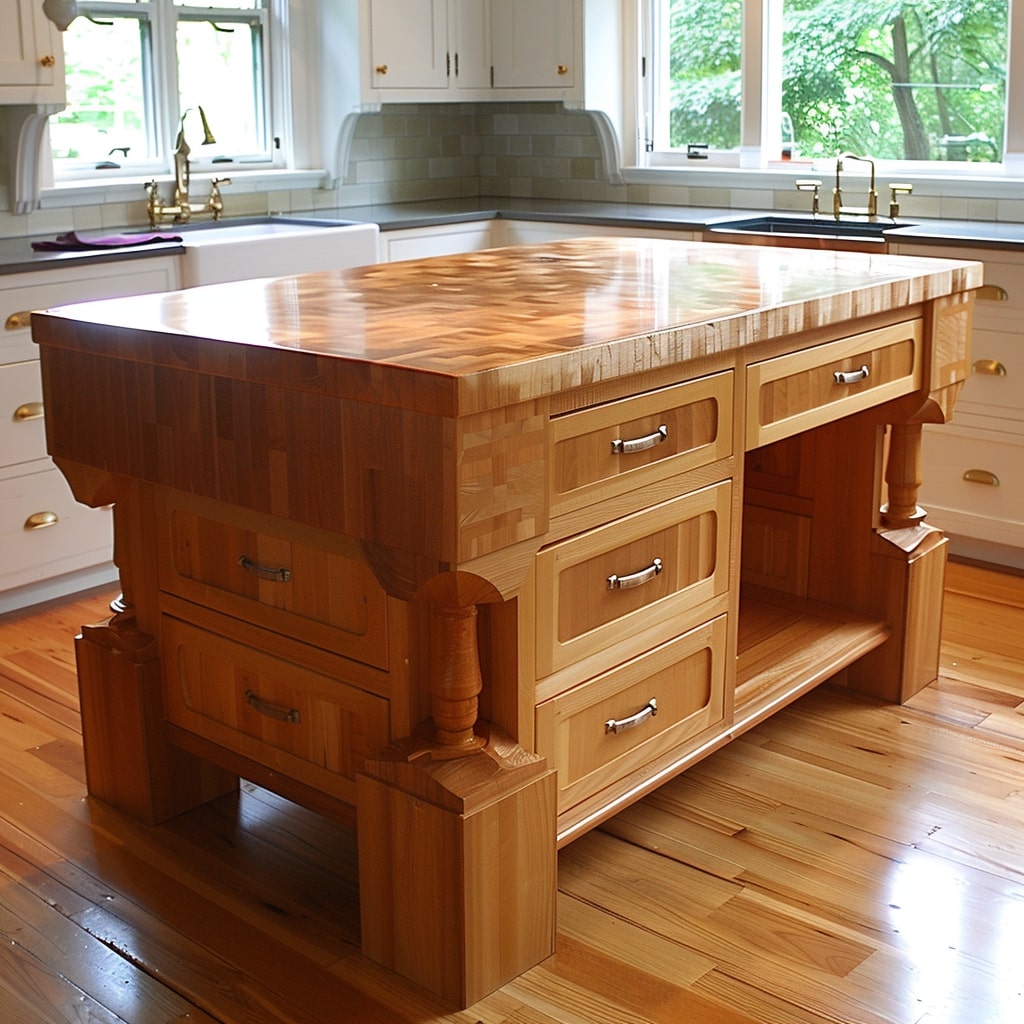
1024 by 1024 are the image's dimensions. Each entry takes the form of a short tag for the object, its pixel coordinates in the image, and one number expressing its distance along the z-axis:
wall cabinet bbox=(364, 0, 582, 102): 4.75
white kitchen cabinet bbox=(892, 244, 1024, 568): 3.60
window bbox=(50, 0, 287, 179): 4.33
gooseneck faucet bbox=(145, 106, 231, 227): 4.35
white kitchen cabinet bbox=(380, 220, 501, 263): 4.51
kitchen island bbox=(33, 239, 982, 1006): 1.76
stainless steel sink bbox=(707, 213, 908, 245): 4.07
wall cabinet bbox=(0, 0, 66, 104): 3.52
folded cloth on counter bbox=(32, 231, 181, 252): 3.69
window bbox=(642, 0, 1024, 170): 4.33
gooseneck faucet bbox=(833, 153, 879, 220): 4.28
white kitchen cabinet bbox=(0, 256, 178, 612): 3.38
